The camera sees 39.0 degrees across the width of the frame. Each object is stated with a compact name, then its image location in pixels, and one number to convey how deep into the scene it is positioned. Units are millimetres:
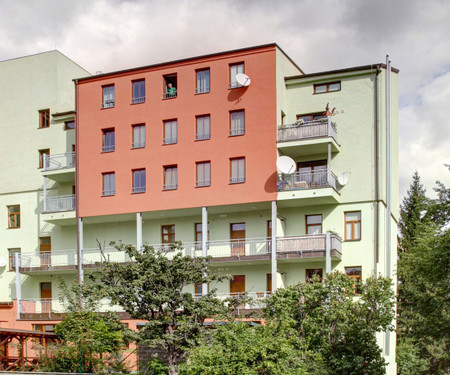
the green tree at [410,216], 50344
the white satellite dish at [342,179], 32812
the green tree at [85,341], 24750
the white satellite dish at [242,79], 33500
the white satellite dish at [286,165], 31953
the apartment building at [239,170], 32812
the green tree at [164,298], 22344
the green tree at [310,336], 17844
